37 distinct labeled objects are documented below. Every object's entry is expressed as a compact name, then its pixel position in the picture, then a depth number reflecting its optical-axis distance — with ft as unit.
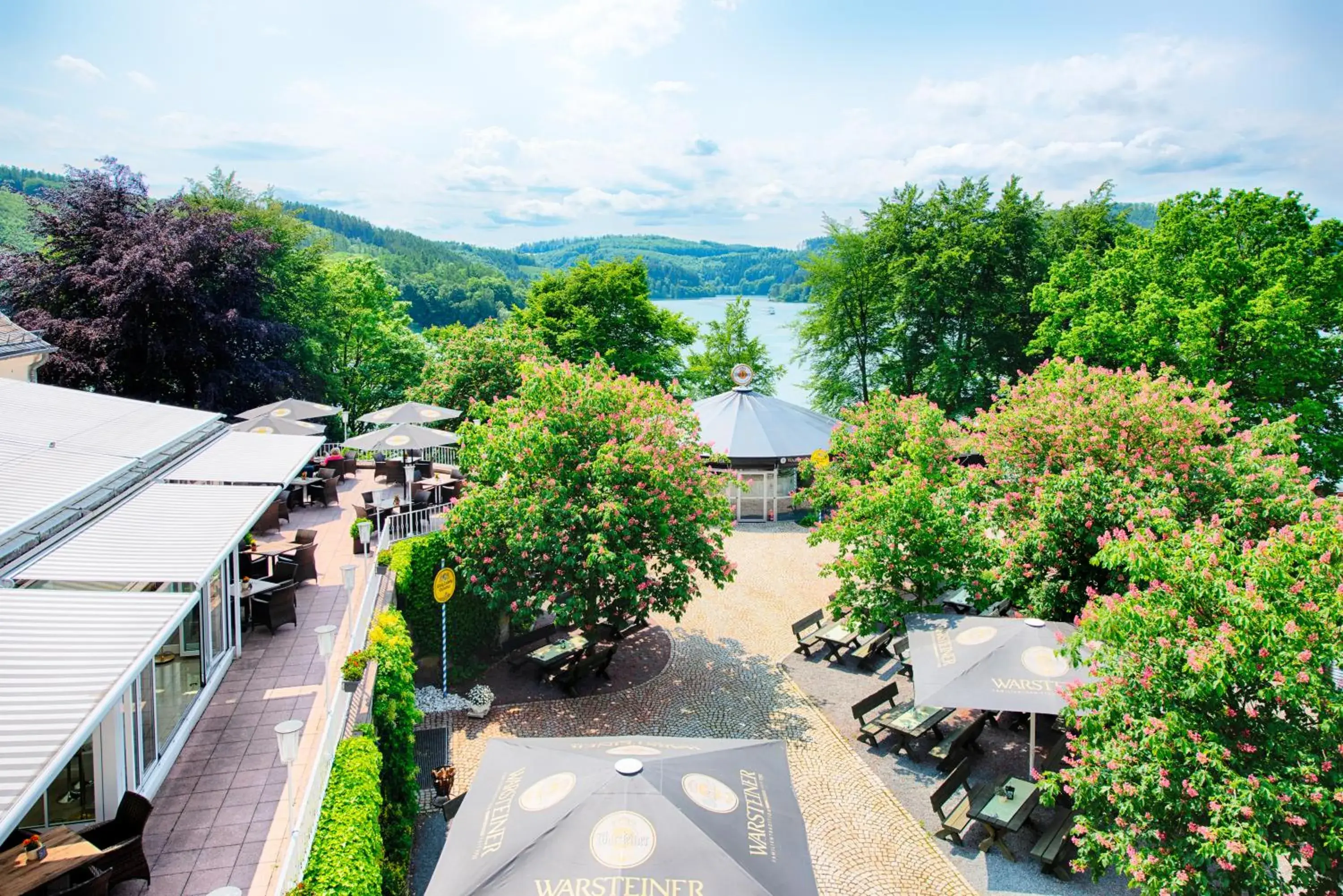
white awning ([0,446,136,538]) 25.91
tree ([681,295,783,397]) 139.54
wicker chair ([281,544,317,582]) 43.50
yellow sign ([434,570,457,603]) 45.68
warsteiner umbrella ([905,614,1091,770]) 33.40
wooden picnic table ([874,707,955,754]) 40.19
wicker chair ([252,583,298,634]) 37.86
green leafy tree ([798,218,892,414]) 122.11
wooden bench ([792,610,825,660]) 52.85
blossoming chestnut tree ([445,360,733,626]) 43.16
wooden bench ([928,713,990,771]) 37.50
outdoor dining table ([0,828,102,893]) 18.70
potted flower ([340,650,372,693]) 28.99
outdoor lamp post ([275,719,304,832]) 21.84
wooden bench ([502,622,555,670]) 50.78
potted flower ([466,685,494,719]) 44.34
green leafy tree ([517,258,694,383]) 116.47
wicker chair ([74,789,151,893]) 20.88
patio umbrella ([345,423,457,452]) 55.01
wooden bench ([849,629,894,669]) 51.19
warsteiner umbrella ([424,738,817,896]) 19.34
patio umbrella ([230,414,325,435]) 58.08
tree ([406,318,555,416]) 79.82
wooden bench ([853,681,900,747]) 41.68
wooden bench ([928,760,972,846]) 33.58
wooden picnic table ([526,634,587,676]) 47.60
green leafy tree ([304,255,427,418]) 121.19
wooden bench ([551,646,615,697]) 46.50
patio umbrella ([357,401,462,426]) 62.13
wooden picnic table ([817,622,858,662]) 51.75
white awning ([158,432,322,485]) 37.29
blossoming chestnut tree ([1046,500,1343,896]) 21.34
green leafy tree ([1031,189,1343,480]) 70.95
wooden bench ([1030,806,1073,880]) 31.24
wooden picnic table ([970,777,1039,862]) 32.32
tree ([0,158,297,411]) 76.28
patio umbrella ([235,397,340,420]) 63.77
